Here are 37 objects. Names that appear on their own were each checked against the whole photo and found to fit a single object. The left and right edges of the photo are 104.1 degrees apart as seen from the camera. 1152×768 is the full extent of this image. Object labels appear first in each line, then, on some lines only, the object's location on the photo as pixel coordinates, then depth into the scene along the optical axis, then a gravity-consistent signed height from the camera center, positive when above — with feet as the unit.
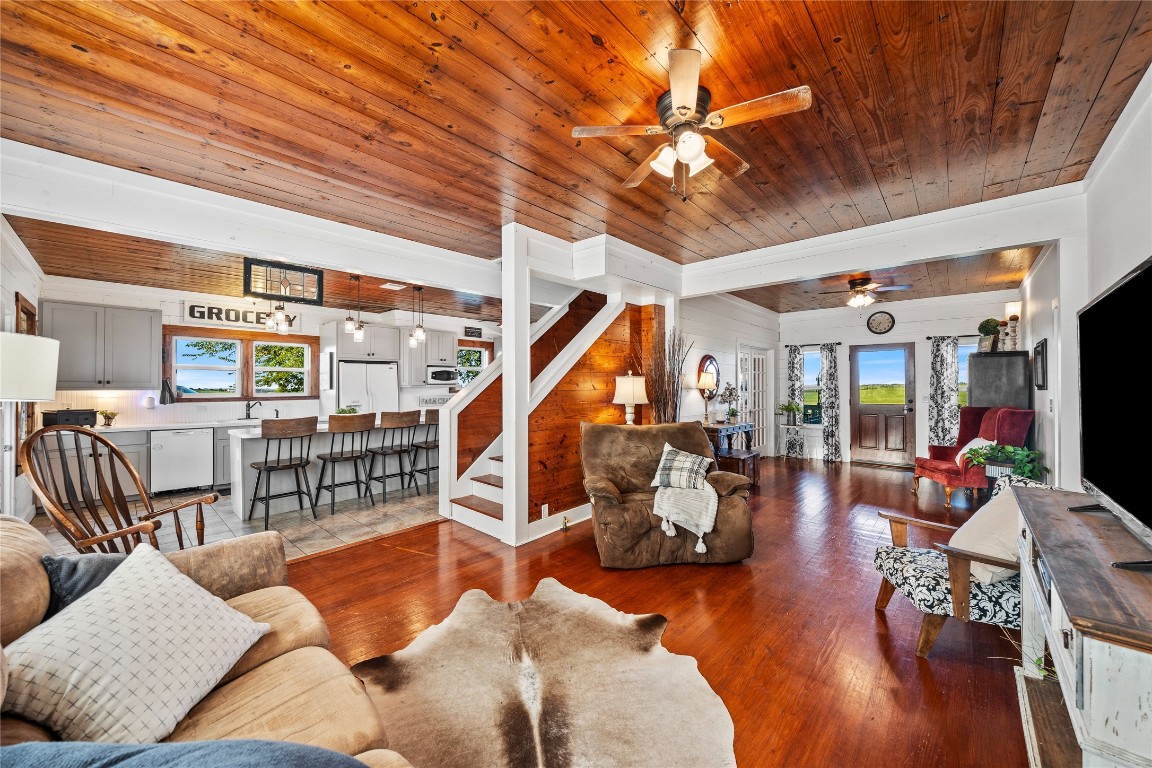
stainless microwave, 25.71 +0.62
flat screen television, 4.55 -0.17
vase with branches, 15.65 +0.13
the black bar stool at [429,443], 18.69 -2.32
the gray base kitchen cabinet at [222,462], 18.63 -3.16
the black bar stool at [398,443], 16.87 -2.27
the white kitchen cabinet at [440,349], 25.61 +2.22
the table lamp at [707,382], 19.48 +0.20
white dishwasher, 17.22 -2.86
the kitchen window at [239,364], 19.40 +1.05
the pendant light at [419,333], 21.21 +2.54
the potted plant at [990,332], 17.80 +2.19
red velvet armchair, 14.94 -1.89
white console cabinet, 3.15 -1.98
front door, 23.22 -0.96
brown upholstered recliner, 10.44 -3.37
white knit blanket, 10.50 -2.94
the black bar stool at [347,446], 15.44 -2.20
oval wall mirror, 19.51 +0.37
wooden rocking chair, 6.23 -1.87
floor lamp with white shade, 6.67 +0.30
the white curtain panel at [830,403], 25.02 -0.92
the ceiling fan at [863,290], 17.48 +3.83
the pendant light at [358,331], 19.72 +2.45
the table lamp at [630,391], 14.88 -0.15
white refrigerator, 22.29 -0.01
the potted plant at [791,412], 25.54 -1.47
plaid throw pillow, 11.26 -2.16
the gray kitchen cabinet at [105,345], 15.82 +1.58
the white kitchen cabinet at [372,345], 22.12 +2.12
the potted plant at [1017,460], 13.33 -2.25
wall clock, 23.53 +3.38
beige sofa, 3.67 -2.82
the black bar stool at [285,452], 14.07 -2.23
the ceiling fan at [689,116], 5.63 +3.68
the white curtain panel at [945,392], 21.80 -0.27
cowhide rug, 5.32 -4.32
